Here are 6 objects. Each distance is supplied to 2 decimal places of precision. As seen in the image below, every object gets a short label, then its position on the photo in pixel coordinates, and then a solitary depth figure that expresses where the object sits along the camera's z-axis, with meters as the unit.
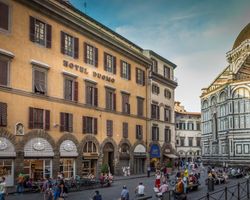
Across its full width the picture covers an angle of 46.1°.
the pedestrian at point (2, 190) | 17.34
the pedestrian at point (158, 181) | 22.14
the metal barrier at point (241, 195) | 20.51
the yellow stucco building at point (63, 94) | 24.77
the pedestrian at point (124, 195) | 17.60
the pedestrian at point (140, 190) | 20.34
